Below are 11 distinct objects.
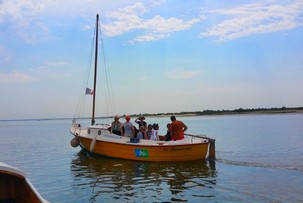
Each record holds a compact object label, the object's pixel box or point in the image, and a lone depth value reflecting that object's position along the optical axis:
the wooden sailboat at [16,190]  3.79
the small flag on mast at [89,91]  14.43
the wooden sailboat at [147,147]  9.78
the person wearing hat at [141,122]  11.09
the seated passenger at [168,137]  10.42
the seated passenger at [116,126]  11.20
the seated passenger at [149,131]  10.90
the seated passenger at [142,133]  10.64
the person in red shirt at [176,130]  10.18
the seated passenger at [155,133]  10.64
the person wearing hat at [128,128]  10.83
